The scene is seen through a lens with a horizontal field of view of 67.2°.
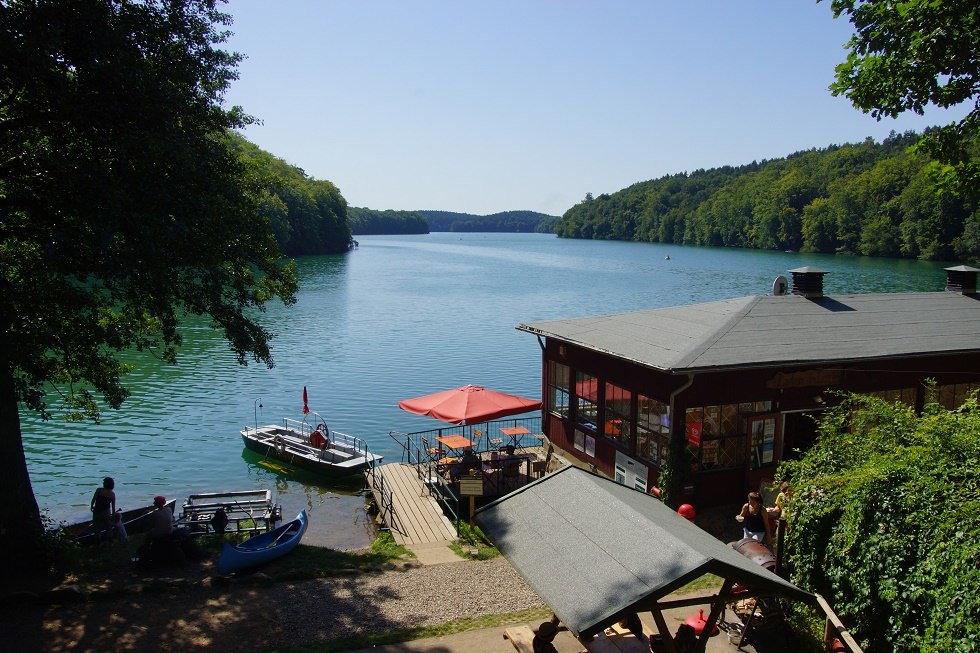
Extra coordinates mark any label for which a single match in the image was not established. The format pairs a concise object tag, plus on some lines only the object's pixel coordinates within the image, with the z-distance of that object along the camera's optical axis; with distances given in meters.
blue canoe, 12.93
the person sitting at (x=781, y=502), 11.59
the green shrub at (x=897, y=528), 6.86
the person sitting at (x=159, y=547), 12.78
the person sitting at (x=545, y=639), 8.43
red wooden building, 15.51
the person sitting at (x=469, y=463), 18.19
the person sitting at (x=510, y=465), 18.28
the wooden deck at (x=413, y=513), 16.23
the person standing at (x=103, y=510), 15.48
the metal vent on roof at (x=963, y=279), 22.28
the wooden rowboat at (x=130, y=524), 16.07
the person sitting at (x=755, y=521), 12.72
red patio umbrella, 17.98
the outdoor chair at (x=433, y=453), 19.62
